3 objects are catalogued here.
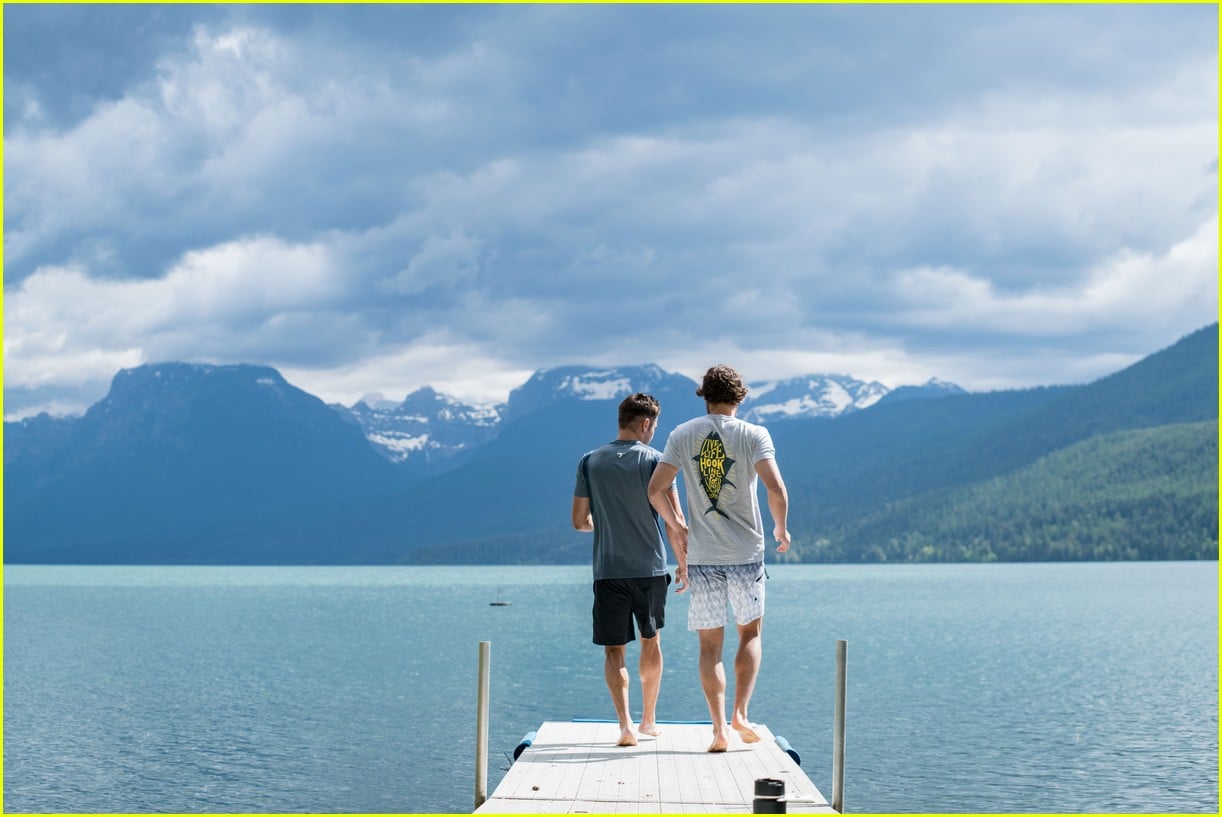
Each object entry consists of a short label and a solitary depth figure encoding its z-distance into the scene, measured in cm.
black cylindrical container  793
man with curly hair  966
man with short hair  1004
